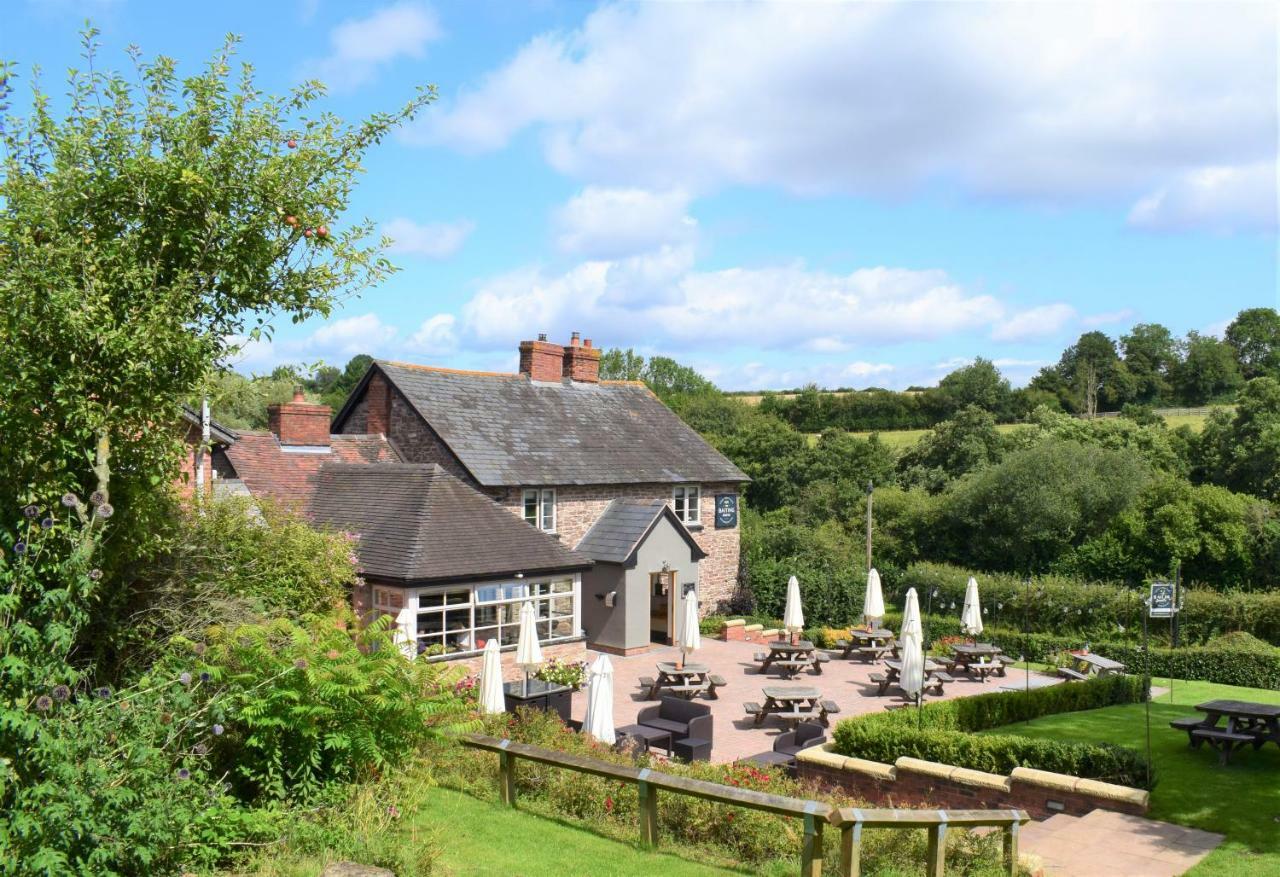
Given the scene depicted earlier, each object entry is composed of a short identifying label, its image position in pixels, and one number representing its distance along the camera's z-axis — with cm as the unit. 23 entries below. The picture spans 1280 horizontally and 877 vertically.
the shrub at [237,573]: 1062
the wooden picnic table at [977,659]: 2155
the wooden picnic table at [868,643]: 2419
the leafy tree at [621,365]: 8281
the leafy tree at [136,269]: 806
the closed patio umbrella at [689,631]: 1994
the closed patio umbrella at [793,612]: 2328
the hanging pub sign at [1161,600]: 1718
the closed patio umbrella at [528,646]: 1622
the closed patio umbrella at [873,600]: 2312
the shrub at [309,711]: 816
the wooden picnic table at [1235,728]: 1320
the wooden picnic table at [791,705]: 1692
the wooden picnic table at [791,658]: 2208
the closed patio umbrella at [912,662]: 1622
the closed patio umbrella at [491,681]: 1443
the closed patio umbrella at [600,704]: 1335
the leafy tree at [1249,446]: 3619
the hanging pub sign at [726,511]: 3092
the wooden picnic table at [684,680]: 1903
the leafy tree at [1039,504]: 3219
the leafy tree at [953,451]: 4462
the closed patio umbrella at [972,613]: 2295
